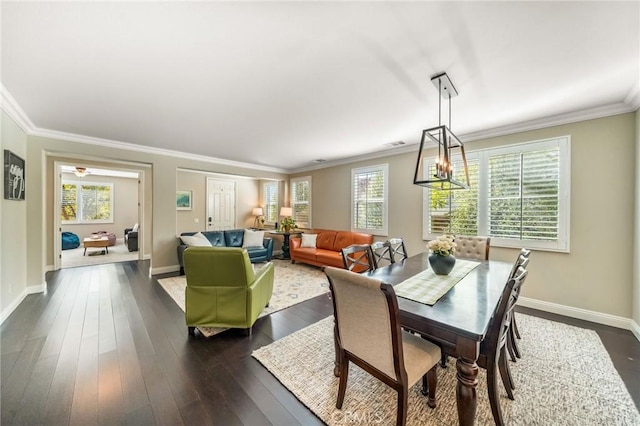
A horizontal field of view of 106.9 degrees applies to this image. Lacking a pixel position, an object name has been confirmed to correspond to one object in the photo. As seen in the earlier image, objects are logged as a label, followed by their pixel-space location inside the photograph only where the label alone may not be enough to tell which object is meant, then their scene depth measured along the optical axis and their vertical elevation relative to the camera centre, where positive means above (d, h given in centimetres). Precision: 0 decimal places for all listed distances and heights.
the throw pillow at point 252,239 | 598 -71
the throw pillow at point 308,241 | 579 -73
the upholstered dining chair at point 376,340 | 127 -77
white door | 748 +21
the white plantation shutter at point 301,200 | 664 +32
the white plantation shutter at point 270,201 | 777 +35
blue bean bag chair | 749 -100
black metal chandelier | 219 +65
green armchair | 245 -91
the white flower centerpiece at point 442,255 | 215 -39
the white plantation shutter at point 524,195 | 315 +25
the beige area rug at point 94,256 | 577 -127
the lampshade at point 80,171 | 631 +108
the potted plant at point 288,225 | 658 -39
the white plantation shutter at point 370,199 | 493 +28
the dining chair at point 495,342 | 140 -79
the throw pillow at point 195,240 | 492 -62
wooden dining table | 126 -61
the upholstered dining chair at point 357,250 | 236 -45
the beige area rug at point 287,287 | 330 -131
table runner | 169 -59
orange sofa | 495 -85
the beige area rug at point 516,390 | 155 -133
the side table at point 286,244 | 651 -91
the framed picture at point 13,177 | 283 +42
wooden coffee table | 662 -91
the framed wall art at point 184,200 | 691 +31
